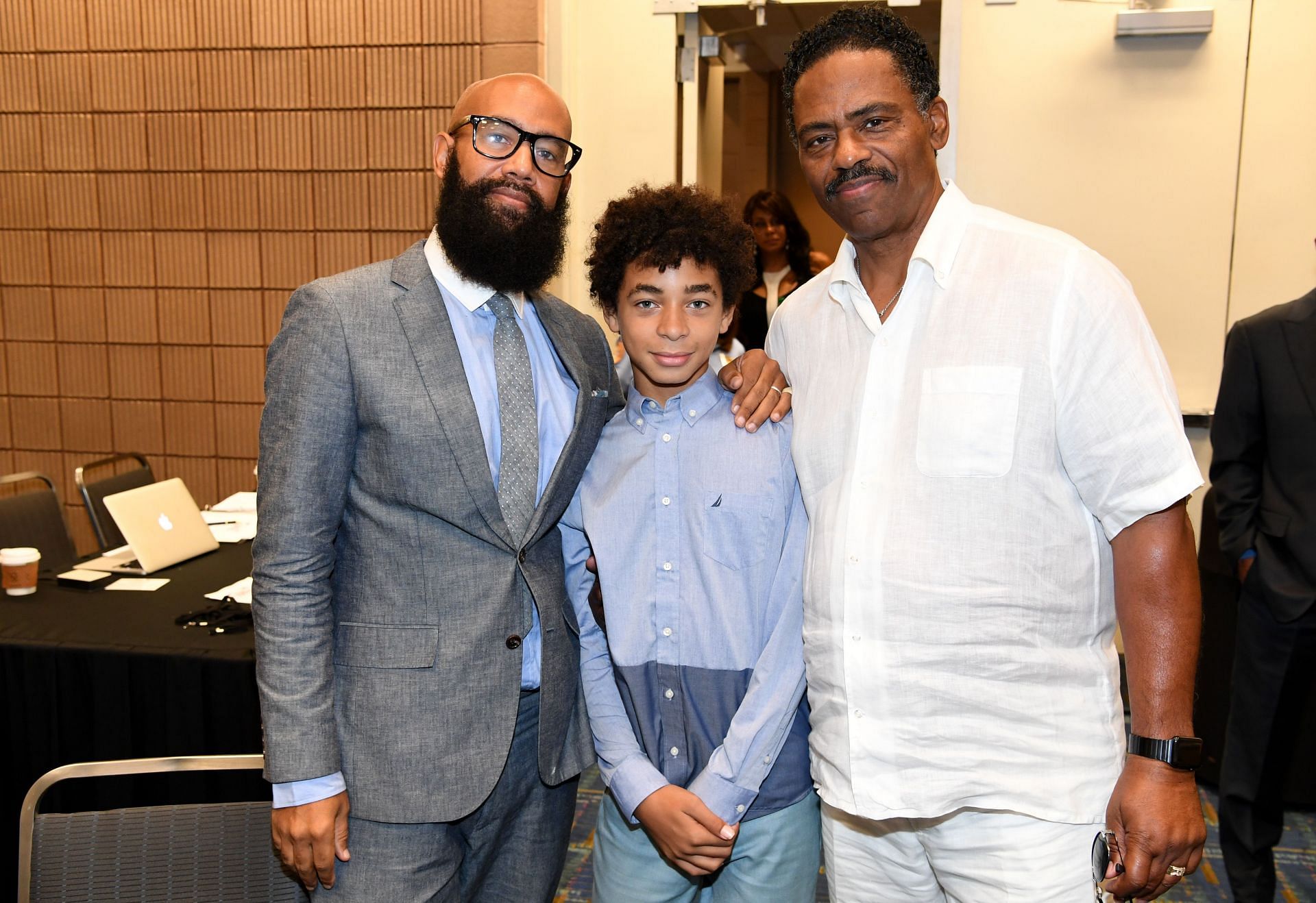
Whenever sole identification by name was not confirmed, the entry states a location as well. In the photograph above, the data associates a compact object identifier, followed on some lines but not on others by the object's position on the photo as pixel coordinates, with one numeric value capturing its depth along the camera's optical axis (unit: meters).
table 2.56
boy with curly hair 1.60
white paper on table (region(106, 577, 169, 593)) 3.12
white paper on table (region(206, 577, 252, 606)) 2.95
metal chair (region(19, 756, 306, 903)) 1.44
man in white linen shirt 1.38
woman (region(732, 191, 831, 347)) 4.99
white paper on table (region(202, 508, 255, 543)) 3.76
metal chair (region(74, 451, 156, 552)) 3.84
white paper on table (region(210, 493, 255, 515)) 4.20
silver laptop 3.25
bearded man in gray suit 1.51
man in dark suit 2.65
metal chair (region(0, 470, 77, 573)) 3.57
